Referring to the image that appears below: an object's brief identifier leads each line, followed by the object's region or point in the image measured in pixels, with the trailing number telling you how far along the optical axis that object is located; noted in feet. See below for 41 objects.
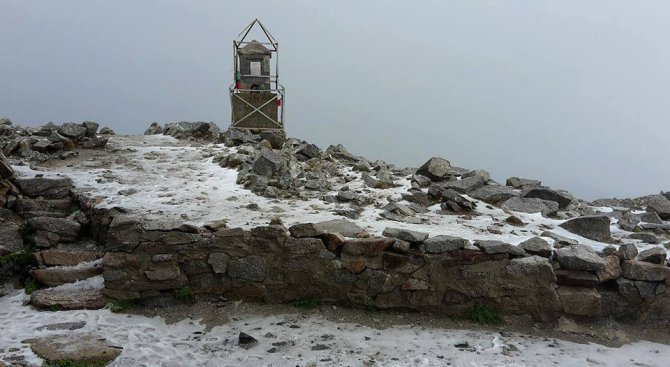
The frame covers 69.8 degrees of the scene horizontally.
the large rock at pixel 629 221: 29.35
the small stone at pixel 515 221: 29.26
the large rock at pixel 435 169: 38.75
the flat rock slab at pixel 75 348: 17.94
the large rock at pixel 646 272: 22.74
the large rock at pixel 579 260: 22.61
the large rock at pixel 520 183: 39.79
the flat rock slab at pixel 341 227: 24.65
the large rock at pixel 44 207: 28.37
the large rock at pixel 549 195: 34.53
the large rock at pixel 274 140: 47.50
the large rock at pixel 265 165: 35.37
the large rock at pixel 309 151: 44.88
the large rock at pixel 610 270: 22.76
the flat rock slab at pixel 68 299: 21.75
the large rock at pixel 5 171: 30.30
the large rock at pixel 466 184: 34.92
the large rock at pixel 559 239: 25.20
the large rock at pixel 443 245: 23.22
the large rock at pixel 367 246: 23.39
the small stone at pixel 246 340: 19.98
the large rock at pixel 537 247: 23.50
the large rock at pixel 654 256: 23.18
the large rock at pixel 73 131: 44.16
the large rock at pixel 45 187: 30.27
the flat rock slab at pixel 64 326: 20.03
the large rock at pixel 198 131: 53.11
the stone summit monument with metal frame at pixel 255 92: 63.46
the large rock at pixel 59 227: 26.08
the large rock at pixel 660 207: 32.63
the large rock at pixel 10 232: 25.14
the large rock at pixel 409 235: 23.41
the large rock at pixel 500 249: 23.03
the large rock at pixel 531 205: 31.87
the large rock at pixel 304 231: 23.68
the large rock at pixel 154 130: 59.81
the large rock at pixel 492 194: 33.60
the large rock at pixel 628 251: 23.52
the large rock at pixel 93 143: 44.05
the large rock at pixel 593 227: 27.40
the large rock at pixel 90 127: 46.24
